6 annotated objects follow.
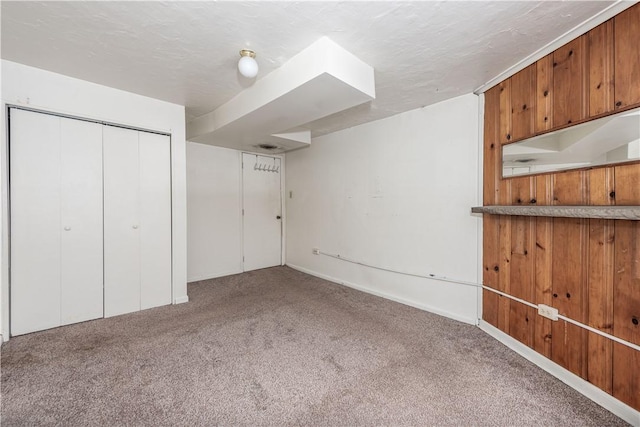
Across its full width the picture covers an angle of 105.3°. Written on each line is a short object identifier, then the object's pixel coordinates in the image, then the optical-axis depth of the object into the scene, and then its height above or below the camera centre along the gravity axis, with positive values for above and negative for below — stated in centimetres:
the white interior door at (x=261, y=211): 430 +0
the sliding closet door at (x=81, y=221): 229 -9
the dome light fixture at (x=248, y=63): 179 +109
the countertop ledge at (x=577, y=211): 120 -1
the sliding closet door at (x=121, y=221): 249 -11
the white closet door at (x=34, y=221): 208 -8
